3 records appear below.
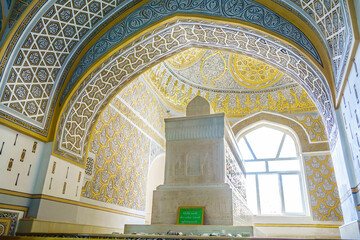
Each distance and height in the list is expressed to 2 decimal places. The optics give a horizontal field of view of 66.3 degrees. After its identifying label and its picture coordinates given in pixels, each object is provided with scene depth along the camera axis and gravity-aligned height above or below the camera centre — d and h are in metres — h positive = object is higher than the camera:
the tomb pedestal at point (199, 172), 3.13 +0.74
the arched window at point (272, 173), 6.88 +1.60
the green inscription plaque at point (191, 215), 3.05 +0.21
